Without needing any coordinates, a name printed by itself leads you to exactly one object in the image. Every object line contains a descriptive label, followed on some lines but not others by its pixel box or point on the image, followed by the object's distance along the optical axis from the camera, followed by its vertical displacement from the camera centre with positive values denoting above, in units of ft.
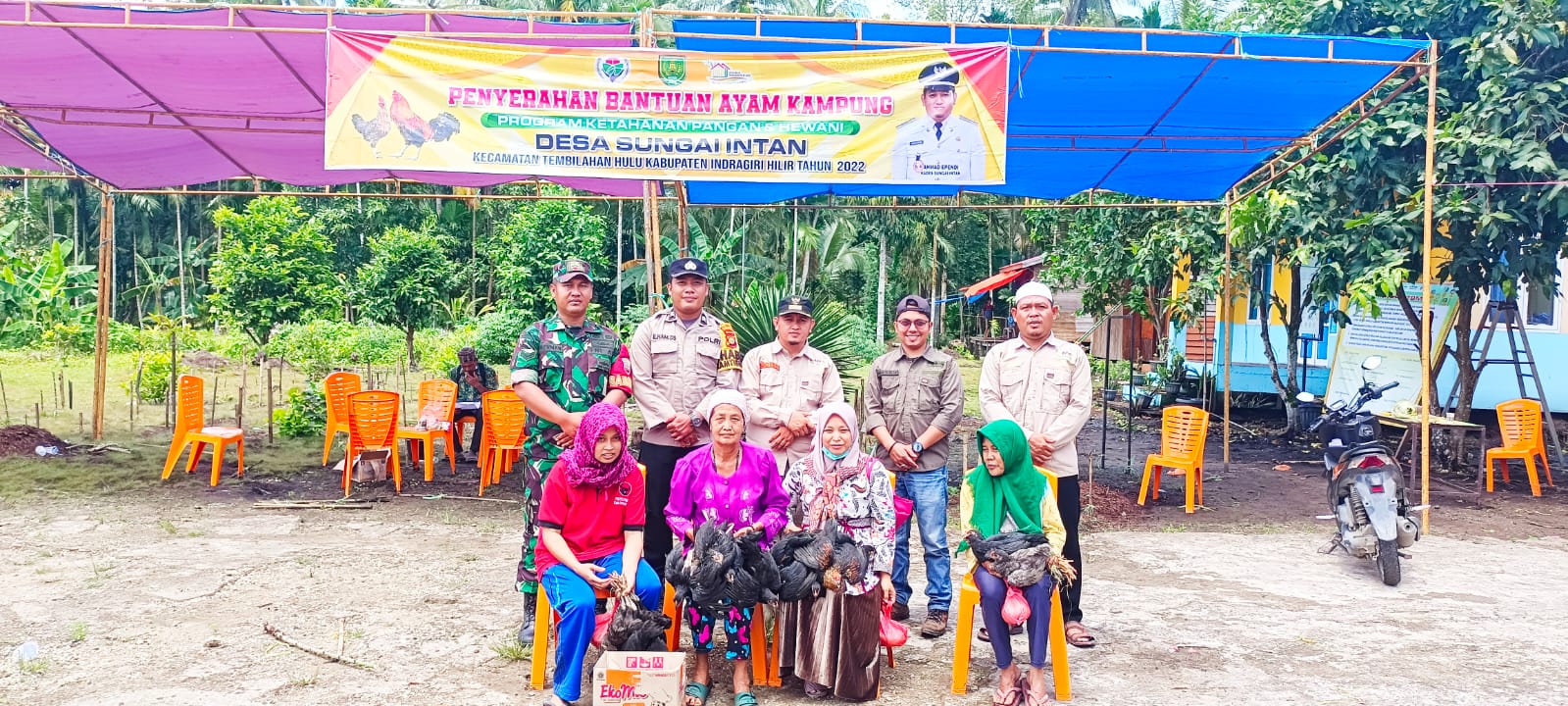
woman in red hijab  12.84 -2.57
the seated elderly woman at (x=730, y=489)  13.58 -2.07
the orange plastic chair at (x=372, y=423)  26.89 -2.48
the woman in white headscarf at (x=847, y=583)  13.46 -3.14
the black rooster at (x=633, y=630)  12.48 -3.57
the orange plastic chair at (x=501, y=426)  26.96 -2.51
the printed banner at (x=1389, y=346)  37.19 -0.16
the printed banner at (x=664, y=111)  19.79 +4.27
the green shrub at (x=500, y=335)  61.41 -0.32
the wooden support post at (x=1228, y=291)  31.48 +1.52
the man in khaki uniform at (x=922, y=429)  16.42 -1.50
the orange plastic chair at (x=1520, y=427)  29.09 -2.30
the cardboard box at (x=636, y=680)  12.17 -4.06
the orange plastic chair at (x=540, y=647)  13.53 -4.15
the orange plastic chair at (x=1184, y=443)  26.08 -2.65
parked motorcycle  19.51 -2.92
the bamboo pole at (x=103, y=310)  33.55 +0.47
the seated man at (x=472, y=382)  31.22 -1.62
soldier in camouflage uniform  15.03 -0.70
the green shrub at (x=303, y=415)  36.32 -3.08
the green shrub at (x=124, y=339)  69.92 -0.99
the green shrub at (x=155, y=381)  43.19 -2.35
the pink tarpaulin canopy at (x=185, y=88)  21.45 +5.66
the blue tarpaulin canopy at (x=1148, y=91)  21.80 +5.79
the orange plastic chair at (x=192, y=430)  27.53 -2.83
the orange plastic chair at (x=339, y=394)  28.73 -1.85
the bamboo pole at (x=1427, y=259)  22.91 +1.85
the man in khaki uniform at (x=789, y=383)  15.74 -0.76
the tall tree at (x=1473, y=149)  27.32 +5.29
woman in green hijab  13.33 -2.35
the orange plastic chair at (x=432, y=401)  28.55 -2.23
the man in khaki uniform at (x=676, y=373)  15.70 -0.63
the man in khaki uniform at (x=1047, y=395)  15.72 -0.89
